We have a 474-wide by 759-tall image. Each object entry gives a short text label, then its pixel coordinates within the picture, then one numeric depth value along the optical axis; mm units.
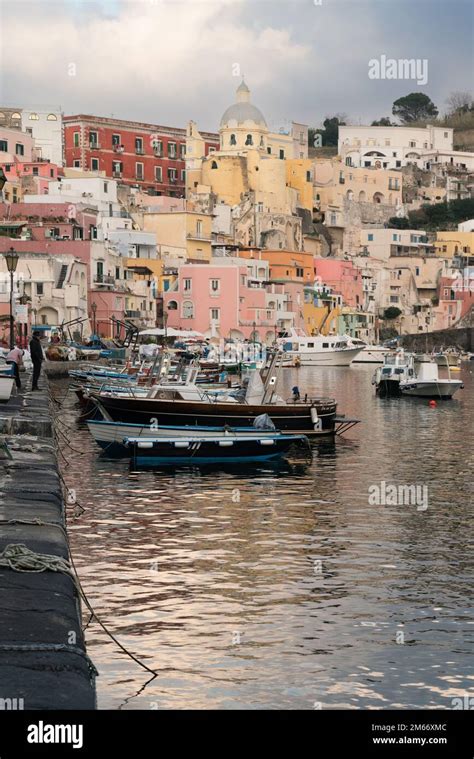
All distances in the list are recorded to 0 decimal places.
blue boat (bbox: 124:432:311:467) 29688
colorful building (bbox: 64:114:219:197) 125312
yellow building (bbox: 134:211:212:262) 112562
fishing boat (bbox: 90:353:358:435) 32156
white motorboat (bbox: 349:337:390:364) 108788
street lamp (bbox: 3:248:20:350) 39656
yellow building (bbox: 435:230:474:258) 145625
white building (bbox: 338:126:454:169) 169188
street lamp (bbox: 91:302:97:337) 88431
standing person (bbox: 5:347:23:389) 35269
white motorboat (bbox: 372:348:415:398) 61438
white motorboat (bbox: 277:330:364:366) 102312
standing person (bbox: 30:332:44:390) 35406
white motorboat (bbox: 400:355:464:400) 60469
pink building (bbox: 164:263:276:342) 103375
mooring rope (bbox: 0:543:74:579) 12632
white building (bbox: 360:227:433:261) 141375
